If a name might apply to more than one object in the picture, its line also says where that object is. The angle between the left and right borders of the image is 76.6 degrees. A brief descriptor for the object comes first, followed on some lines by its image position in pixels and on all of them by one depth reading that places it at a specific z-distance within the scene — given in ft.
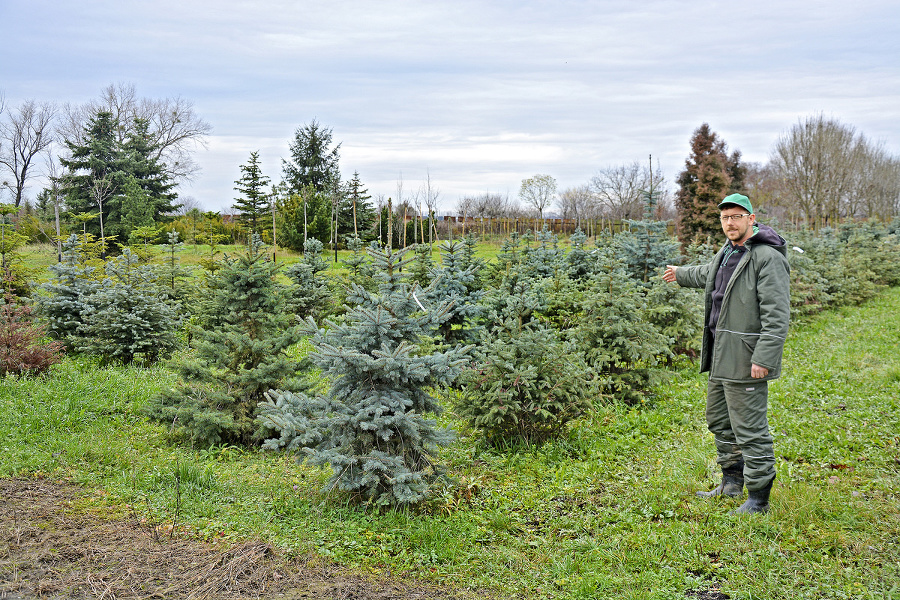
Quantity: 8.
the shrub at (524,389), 18.19
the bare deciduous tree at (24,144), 123.55
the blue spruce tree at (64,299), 30.86
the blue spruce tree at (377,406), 13.32
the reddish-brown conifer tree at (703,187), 67.67
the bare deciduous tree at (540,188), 146.51
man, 13.00
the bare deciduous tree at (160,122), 134.10
